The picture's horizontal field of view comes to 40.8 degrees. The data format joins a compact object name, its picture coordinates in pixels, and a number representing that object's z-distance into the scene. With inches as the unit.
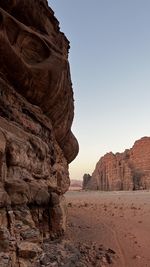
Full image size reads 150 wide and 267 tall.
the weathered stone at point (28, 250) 170.3
